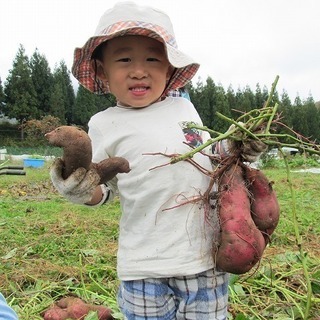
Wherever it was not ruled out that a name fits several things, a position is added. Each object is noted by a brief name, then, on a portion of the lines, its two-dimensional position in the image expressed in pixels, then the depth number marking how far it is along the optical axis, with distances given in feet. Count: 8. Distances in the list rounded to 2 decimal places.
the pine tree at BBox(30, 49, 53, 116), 86.02
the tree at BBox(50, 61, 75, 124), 82.07
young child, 4.46
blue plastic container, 45.57
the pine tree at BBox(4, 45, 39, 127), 82.74
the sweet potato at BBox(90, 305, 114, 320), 6.96
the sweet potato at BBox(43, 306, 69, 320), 6.87
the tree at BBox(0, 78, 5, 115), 85.35
